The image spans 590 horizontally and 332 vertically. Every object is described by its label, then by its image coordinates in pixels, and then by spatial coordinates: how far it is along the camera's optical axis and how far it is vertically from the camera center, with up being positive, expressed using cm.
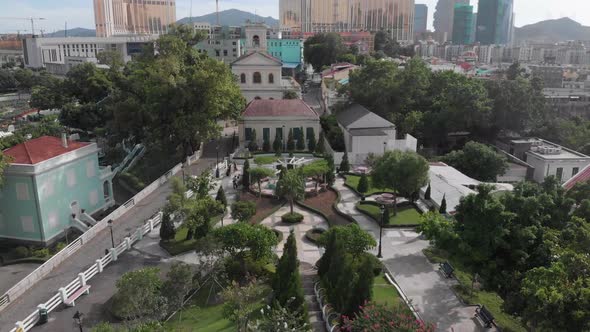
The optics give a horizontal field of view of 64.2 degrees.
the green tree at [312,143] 4231 -804
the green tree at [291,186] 2742 -770
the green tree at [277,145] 4067 -802
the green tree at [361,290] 1574 -780
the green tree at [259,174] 3045 -776
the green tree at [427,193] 3006 -883
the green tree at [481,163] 3950 -915
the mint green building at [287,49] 10331 +44
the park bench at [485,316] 1689 -934
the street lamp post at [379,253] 2291 -956
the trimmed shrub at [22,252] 2630 -1101
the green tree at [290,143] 4191 -802
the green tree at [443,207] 2753 -889
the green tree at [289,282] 1658 -809
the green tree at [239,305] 1491 -810
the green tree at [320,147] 4134 -820
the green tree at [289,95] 5453 -495
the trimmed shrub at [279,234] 2516 -972
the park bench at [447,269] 2130 -967
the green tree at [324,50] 9519 +24
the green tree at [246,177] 3225 -844
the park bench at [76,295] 1953 -1008
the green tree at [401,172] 2683 -675
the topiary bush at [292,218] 2753 -954
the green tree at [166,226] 2466 -899
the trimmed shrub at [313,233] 2521 -973
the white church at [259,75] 5332 -268
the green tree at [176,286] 1775 -866
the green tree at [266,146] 4250 -836
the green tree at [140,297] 1630 -838
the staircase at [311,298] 1749 -990
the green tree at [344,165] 3631 -855
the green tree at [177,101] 3762 -409
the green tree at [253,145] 4206 -817
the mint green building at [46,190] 2683 -814
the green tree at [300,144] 4306 -826
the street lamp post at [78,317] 1551 -861
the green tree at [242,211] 2441 -812
